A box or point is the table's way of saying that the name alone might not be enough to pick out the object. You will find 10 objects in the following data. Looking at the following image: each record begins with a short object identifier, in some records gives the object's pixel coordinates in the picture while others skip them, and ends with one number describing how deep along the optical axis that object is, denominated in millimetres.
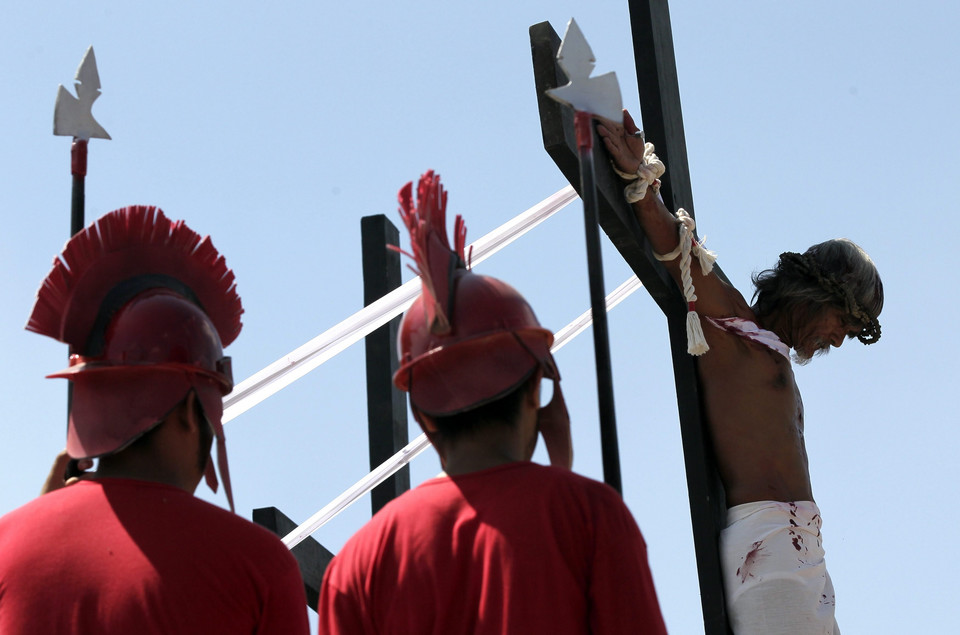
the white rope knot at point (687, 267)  9023
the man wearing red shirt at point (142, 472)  5086
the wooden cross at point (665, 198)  7785
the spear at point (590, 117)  5863
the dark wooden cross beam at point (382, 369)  11570
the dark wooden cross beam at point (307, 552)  11016
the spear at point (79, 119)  6941
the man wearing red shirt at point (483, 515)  4859
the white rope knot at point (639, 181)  8703
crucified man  8586
